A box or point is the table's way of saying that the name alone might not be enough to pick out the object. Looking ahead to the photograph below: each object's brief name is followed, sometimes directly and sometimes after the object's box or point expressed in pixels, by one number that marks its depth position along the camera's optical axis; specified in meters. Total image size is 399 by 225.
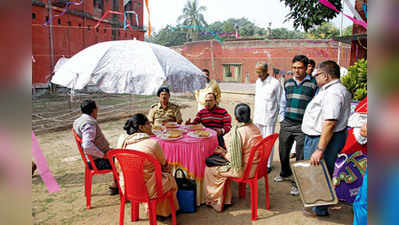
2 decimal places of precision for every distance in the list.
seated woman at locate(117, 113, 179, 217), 2.69
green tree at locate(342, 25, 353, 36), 44.59
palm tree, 54.78
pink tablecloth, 3.39
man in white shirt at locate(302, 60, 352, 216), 2.73
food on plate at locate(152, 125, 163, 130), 4.00
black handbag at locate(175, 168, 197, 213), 3.28
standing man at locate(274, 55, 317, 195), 3.80
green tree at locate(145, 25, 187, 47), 54.16
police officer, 4.34
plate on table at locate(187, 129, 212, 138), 3.55
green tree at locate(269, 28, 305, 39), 51.08
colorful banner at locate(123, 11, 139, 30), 21.14
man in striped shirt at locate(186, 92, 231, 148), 4.25
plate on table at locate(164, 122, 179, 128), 4.11
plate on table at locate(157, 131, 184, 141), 3.47
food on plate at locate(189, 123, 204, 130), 4.00
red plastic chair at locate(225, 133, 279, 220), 3.12
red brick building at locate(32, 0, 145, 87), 14.87
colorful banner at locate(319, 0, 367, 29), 3.72
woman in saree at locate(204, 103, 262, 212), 3.11
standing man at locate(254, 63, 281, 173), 4.38
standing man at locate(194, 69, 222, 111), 4.82
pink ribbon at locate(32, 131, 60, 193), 1.04
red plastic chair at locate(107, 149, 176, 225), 2.60
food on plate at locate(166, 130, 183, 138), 3.53
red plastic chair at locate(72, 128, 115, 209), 3.37
